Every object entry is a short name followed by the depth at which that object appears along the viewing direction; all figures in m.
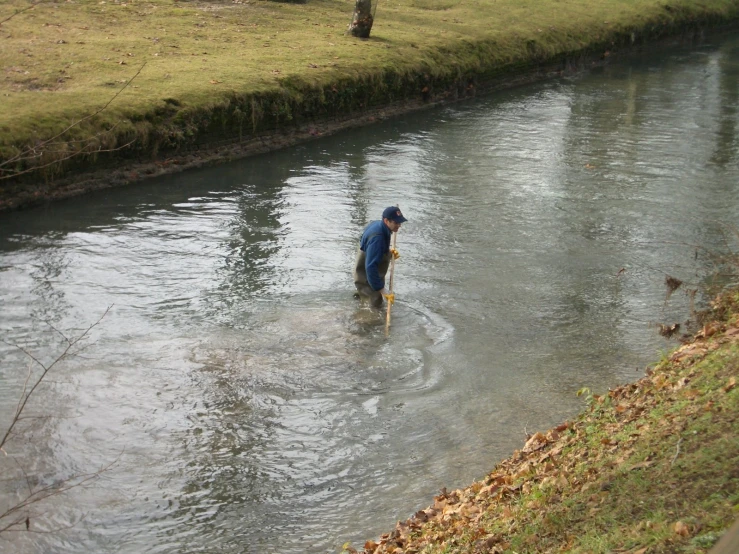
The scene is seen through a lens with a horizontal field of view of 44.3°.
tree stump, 27.67
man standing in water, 11.94
